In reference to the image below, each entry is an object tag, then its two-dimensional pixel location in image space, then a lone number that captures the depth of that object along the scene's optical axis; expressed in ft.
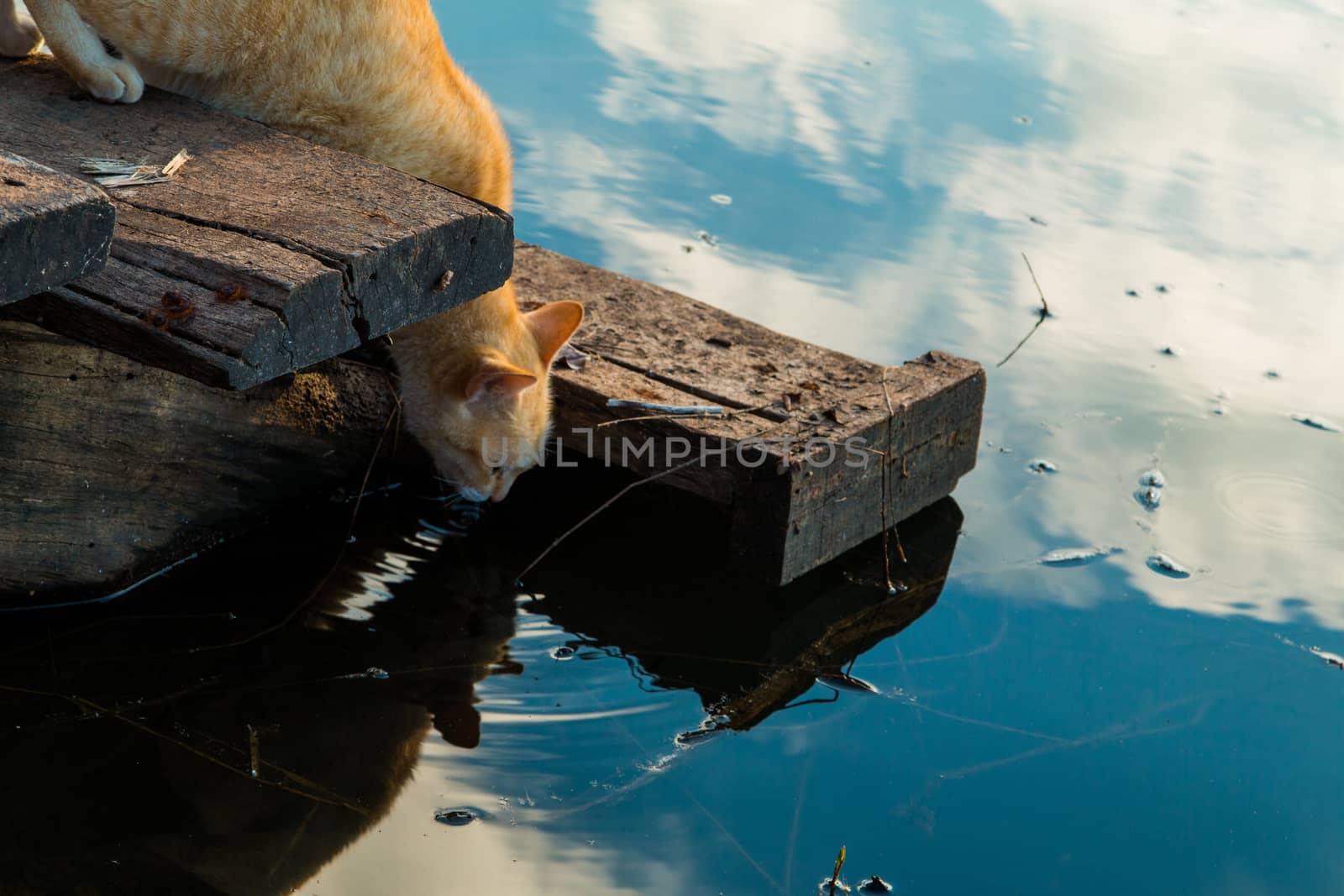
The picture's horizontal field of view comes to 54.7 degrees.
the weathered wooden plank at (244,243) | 6.95
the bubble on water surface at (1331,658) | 11.50
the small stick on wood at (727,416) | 11.27
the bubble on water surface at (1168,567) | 12.45
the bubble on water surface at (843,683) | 10.32
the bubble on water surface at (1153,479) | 13.78
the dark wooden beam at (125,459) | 9.31
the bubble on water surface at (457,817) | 8.21
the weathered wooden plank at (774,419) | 11.00
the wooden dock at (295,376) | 7.12
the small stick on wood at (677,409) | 11.35
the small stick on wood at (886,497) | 11.57
